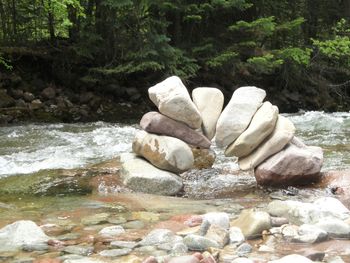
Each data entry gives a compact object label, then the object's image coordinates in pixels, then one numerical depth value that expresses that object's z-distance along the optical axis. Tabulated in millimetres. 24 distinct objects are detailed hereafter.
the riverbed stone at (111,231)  4285
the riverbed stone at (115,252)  3768
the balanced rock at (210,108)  6637
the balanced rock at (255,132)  6078
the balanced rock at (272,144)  6070
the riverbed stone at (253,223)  4262
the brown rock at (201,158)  6954
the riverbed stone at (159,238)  4004
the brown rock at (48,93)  13945
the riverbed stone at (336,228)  4199
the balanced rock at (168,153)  6167
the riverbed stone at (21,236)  3964
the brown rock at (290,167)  6027
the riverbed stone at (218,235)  4016
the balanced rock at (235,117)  6234
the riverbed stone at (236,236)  4082
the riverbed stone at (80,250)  3824
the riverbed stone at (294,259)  3375
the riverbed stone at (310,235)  4074
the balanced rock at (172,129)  6445
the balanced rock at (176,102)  6230
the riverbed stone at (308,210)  4594
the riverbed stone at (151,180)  6012
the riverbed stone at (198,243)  3895
